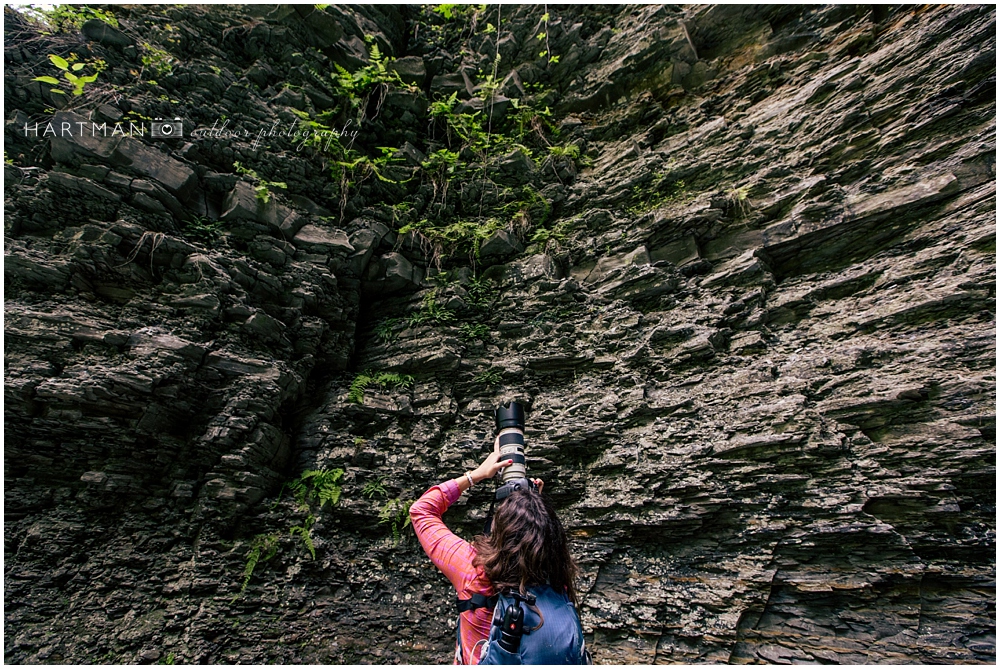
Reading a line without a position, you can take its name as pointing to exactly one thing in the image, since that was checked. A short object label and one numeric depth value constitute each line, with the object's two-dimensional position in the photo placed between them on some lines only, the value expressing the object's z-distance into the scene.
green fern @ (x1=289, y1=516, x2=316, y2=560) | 4.54
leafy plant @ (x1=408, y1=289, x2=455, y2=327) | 5.82
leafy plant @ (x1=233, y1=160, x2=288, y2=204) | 5.25
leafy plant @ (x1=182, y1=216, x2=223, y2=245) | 4.86
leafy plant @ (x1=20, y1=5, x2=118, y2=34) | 4.70
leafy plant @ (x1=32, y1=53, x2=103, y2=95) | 4.43
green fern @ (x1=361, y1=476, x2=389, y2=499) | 4.81
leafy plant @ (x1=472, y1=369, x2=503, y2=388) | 5.34
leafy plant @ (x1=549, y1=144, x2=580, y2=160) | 6.38
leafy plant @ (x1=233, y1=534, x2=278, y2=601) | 4.31
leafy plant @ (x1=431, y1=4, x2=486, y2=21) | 7.29
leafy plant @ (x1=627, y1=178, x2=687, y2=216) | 5.51
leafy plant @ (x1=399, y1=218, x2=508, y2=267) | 6.22
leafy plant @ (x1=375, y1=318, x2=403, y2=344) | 5.95
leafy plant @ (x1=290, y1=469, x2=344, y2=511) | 4.77
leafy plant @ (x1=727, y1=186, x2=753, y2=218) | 4.98
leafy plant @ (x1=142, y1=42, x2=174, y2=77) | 5.06
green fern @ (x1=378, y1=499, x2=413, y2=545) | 4.64
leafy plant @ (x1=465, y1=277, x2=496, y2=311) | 5.88
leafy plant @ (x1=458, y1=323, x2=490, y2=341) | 5.70
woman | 1.84
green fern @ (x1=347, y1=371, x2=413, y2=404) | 5.51
